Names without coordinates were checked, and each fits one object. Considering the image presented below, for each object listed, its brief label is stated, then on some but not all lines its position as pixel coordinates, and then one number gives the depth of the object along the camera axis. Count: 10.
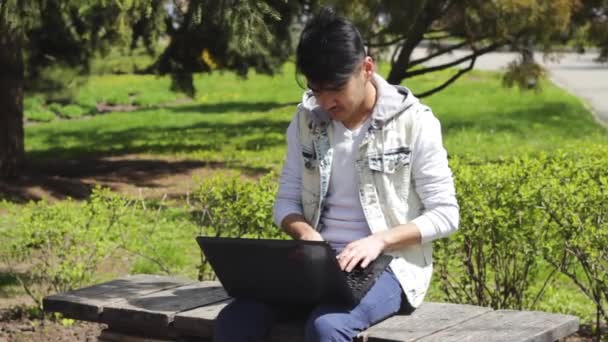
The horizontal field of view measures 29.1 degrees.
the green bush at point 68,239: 5.61
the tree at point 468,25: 9.38
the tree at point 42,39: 7.28
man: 3.56
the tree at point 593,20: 10.69
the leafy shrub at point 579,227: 4.83
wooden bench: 3.53
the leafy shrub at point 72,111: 19.91
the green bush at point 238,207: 5.37
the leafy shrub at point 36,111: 19.02
